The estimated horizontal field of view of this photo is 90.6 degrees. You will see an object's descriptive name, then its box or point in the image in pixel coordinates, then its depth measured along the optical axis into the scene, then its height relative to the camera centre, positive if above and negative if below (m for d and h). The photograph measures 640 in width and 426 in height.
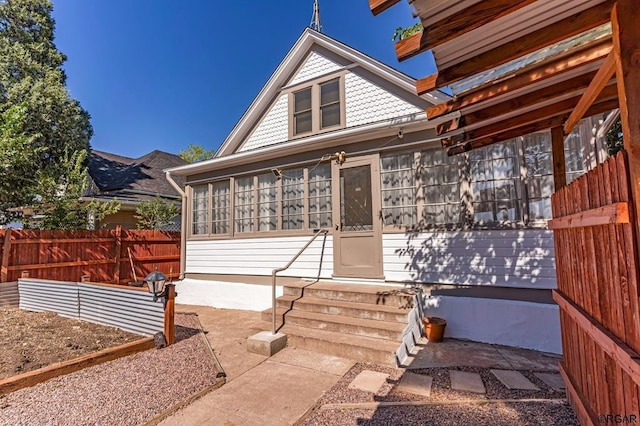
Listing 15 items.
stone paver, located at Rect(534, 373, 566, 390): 3.21 -1.55
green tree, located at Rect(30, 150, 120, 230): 8.30 +1.08
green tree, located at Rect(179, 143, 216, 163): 24.62 +6.93
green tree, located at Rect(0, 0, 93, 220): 11.86 +6.41
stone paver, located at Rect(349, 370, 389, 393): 3.26 -1.54
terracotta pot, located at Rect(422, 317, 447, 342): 4.67 -1.39
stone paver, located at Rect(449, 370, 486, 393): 3.17 -1.53
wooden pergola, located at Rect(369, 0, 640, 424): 1.42 +1.16
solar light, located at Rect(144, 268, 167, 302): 4.25 -0.55
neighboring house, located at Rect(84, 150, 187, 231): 12.10 +2.69
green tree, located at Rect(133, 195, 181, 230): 11.61 +1.07
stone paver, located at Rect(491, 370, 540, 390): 3.21 -1.54
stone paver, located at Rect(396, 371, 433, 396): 3.14 -1.53
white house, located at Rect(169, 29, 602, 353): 4.69 +0.64
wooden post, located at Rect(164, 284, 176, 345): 4.39 -1.03
